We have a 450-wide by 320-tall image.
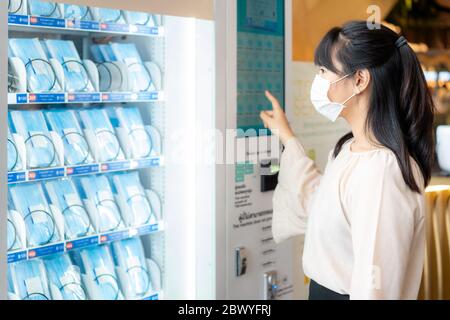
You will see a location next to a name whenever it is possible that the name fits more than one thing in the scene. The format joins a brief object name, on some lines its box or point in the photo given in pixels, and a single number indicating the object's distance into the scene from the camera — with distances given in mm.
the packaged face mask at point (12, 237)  2614
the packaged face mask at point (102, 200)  3037
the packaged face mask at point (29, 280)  2766
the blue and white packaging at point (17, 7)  2523
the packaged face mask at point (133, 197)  3137
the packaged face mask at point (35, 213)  2738
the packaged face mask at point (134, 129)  3105
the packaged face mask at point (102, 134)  3029
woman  2205
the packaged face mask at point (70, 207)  2908
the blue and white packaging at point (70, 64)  2852
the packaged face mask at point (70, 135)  2891
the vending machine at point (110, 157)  2738
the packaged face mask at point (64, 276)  2925
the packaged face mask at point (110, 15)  2859
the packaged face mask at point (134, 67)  3061
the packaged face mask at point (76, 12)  2734
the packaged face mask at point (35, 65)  2703
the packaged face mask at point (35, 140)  2719
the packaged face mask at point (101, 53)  3064
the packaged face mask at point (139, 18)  2959
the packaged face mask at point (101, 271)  3068
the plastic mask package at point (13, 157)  2621
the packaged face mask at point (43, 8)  2604
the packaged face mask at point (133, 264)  3166
